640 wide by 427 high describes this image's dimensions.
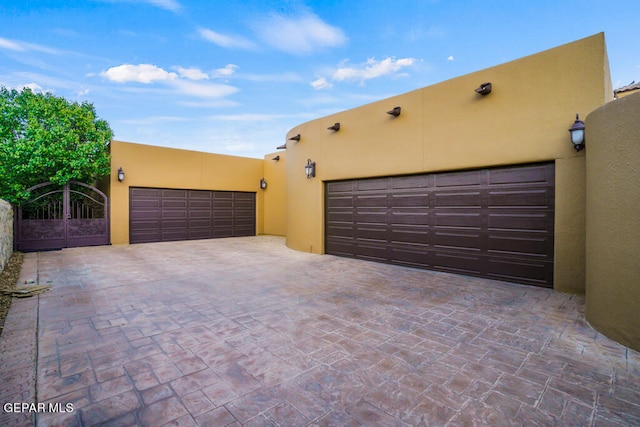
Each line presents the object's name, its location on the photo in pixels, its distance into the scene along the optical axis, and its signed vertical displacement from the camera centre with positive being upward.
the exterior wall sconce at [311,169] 8.19 +1.18
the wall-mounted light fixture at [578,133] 4.17 +1.11
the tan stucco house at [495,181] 2.93 +0.52
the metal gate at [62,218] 8.44 -0.18
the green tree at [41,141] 8.04 +2.06
